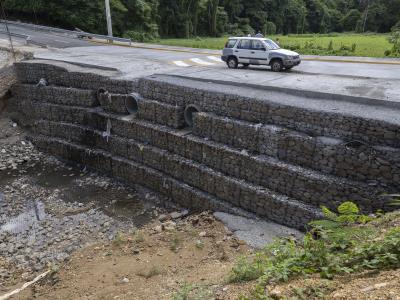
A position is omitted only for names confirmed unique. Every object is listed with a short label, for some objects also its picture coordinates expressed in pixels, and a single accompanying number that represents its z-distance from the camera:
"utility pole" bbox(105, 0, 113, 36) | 29.68
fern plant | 6.02
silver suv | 17.25
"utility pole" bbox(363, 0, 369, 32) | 53.50
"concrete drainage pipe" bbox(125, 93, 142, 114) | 15.69
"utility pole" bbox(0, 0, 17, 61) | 36.15
